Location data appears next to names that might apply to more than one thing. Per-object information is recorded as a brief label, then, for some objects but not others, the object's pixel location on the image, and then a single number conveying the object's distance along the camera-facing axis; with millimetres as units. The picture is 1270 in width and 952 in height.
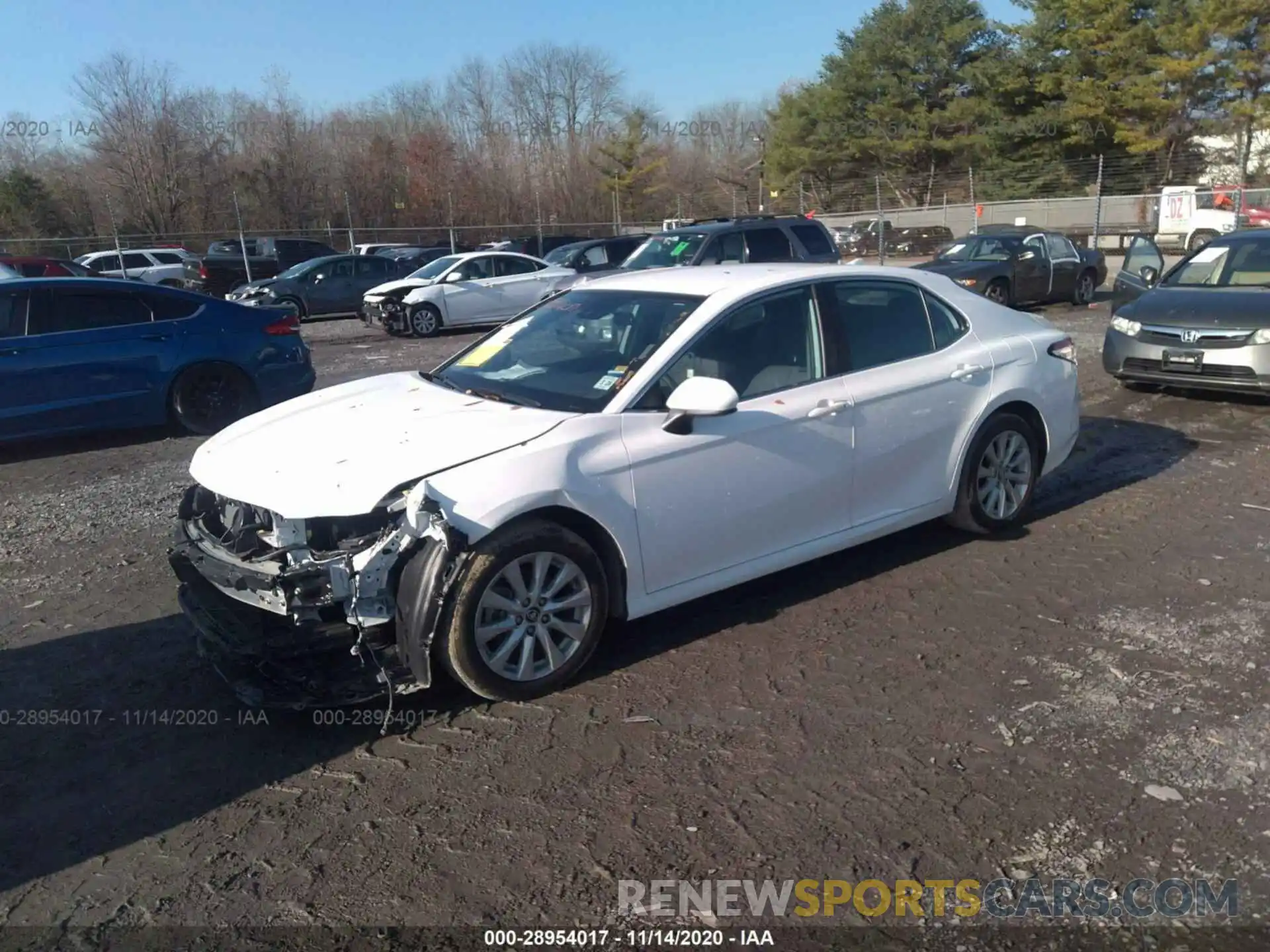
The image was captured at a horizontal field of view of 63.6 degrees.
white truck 29391
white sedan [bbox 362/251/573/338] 17984
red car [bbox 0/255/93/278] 19219
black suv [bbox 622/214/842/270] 13891
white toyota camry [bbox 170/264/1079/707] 3754
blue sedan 8336
